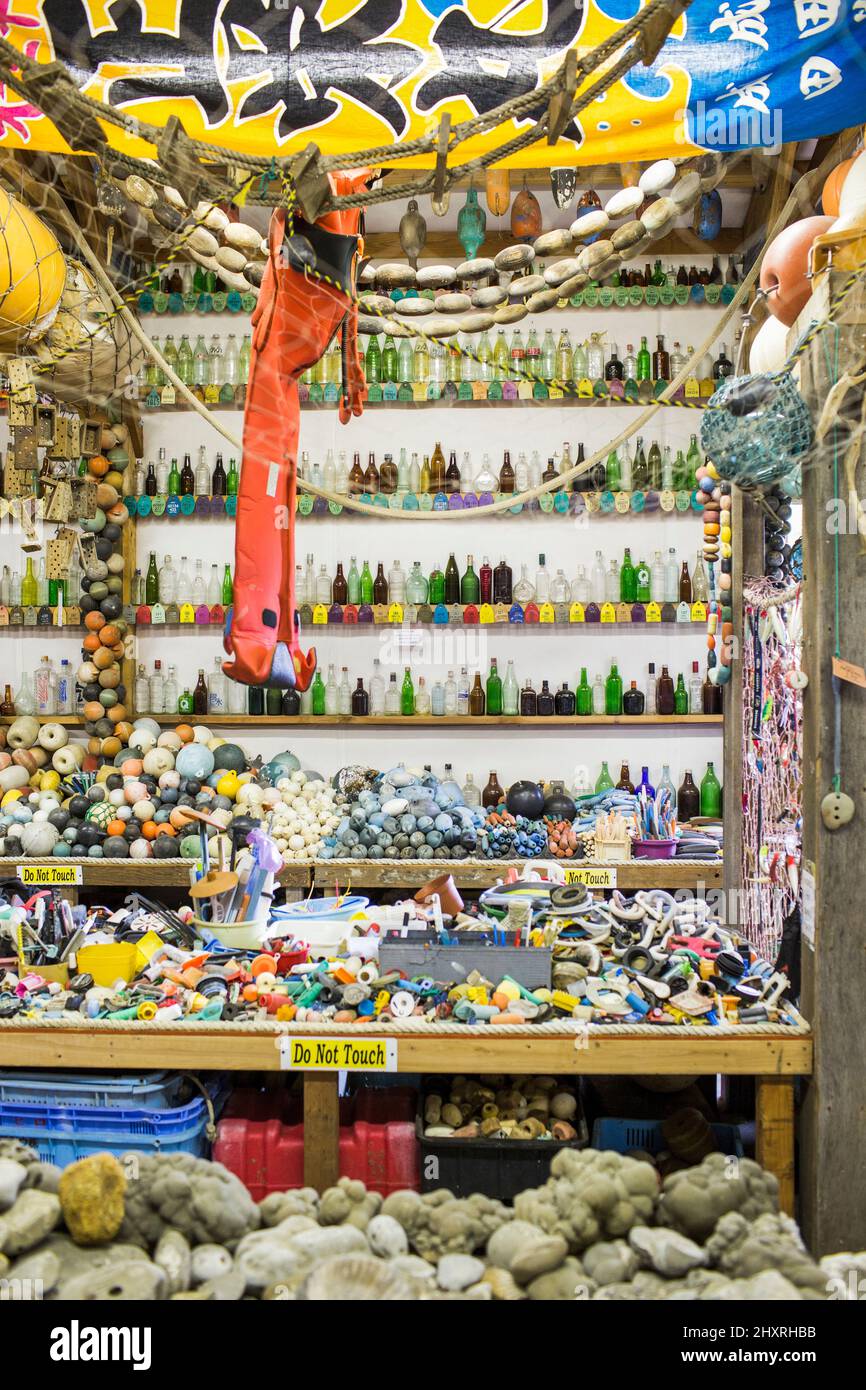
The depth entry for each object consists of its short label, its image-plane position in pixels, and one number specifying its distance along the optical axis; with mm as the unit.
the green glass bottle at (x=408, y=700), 4871
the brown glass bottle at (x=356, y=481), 4734
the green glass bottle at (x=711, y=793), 4941
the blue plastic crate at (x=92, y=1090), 2381
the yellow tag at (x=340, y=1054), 2346
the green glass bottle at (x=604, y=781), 4929
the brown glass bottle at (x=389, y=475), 4785
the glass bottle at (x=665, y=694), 4824
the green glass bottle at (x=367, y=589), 4910
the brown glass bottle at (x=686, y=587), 4844
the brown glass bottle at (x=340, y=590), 4938
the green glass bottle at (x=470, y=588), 4914
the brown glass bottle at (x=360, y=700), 4902
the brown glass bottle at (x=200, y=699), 4973
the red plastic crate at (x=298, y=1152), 2439
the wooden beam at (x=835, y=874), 2281
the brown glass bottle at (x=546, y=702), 4891
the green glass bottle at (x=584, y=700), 4918
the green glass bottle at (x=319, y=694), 4937
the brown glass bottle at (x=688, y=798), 4938
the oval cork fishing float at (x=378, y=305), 2348
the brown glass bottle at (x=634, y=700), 4871
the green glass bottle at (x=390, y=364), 4703
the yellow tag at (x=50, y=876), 4078
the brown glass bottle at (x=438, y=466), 4806
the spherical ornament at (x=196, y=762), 4520
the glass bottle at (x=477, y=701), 4895
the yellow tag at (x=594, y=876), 3932
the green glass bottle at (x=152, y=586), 5008
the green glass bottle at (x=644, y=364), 4852
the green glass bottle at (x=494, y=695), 4926
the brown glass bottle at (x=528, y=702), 4914
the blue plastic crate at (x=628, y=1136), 2443
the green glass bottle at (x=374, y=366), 4703
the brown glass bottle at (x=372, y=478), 4631
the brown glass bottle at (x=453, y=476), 4514
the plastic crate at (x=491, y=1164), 2326
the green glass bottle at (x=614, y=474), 4863
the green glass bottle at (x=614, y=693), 4926
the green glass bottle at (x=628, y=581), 4848
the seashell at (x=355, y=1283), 1233
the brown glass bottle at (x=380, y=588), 4957
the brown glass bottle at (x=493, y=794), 4875
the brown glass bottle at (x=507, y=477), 4813
